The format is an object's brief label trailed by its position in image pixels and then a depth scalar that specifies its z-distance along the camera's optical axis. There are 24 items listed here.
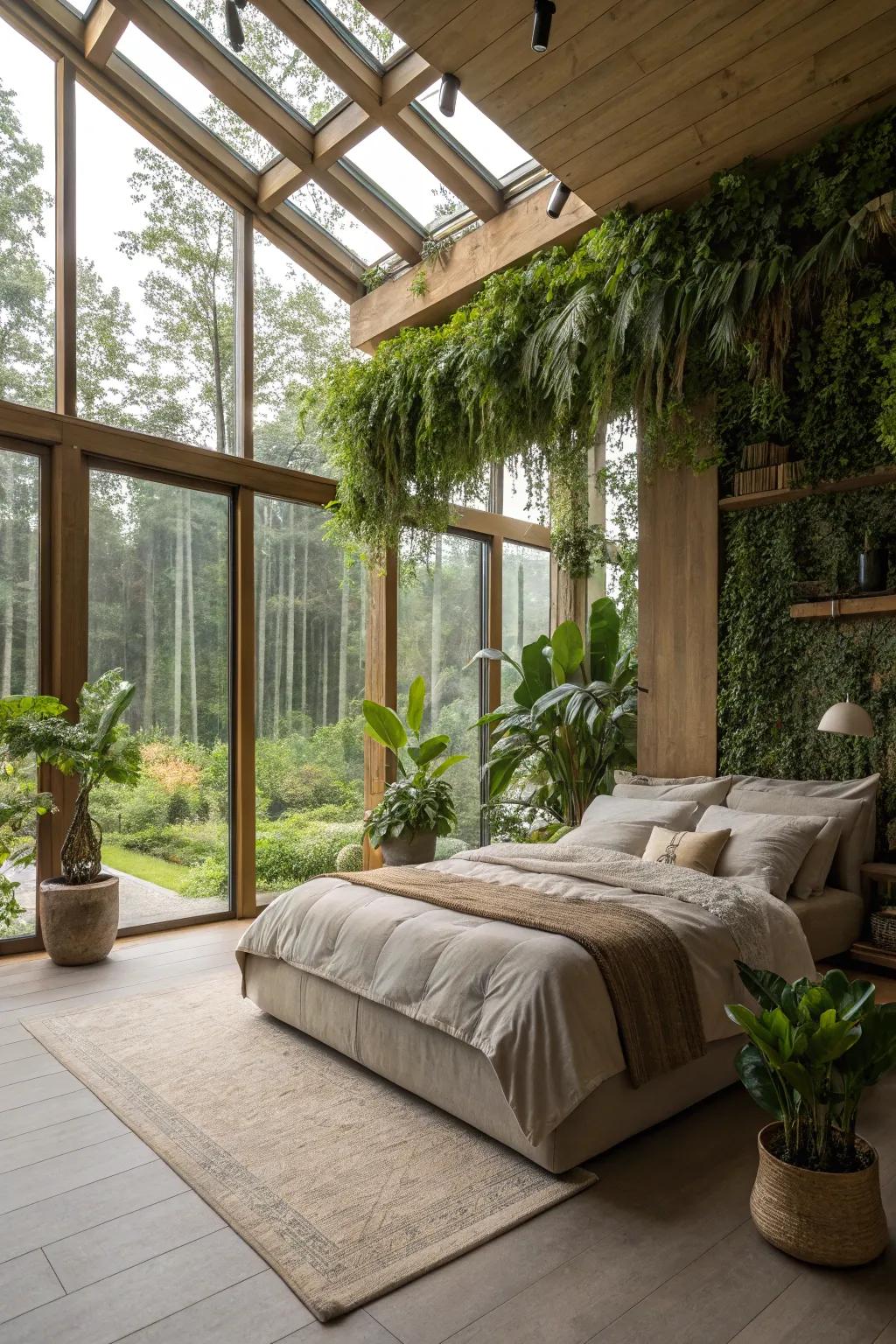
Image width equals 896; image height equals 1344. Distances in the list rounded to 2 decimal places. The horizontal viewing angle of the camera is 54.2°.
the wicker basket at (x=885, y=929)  3.86
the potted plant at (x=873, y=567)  3.98
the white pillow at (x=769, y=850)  3.67
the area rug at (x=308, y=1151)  2.08
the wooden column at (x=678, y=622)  4.68
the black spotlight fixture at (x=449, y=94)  3.84
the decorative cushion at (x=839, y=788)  3.96
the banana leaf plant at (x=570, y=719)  5.31
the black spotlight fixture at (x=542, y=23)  3.08
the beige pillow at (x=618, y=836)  4.06
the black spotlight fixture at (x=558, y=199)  4.55
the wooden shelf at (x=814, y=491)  4.01
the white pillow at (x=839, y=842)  3.85
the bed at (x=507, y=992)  2.41
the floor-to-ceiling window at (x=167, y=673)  4.89
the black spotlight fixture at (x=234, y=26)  3.62
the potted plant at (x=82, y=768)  4.15
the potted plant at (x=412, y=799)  5.65
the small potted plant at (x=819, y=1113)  2.01
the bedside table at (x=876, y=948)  3.81
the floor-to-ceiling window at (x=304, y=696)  5.59
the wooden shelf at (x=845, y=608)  3.96
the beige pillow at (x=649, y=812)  4.17
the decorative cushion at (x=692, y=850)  3.74
